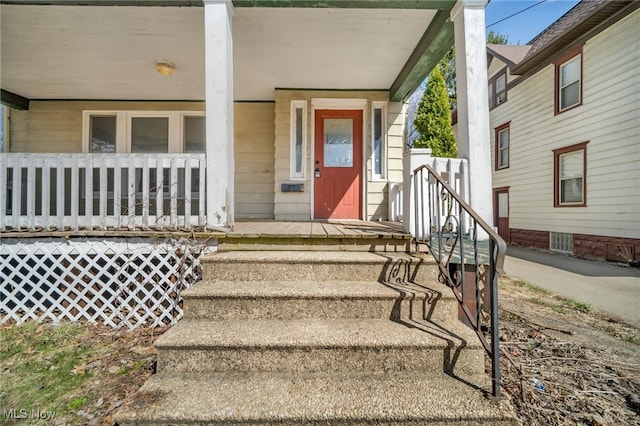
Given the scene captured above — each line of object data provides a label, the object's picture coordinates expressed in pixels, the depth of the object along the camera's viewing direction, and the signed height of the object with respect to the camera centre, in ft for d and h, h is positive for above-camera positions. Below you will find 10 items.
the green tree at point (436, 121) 27.35 +8.93
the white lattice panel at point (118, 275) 8.67 -1.86
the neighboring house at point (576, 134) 17.84 +6.19
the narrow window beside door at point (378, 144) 16.25 +3.92
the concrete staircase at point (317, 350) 4.88 -2.70
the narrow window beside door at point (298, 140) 16.21 +4.13
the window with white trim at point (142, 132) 17.69 +4.97
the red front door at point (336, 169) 16.52 +2.60
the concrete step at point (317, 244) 8.87 -0.89
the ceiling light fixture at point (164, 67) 13.56 +6.81
